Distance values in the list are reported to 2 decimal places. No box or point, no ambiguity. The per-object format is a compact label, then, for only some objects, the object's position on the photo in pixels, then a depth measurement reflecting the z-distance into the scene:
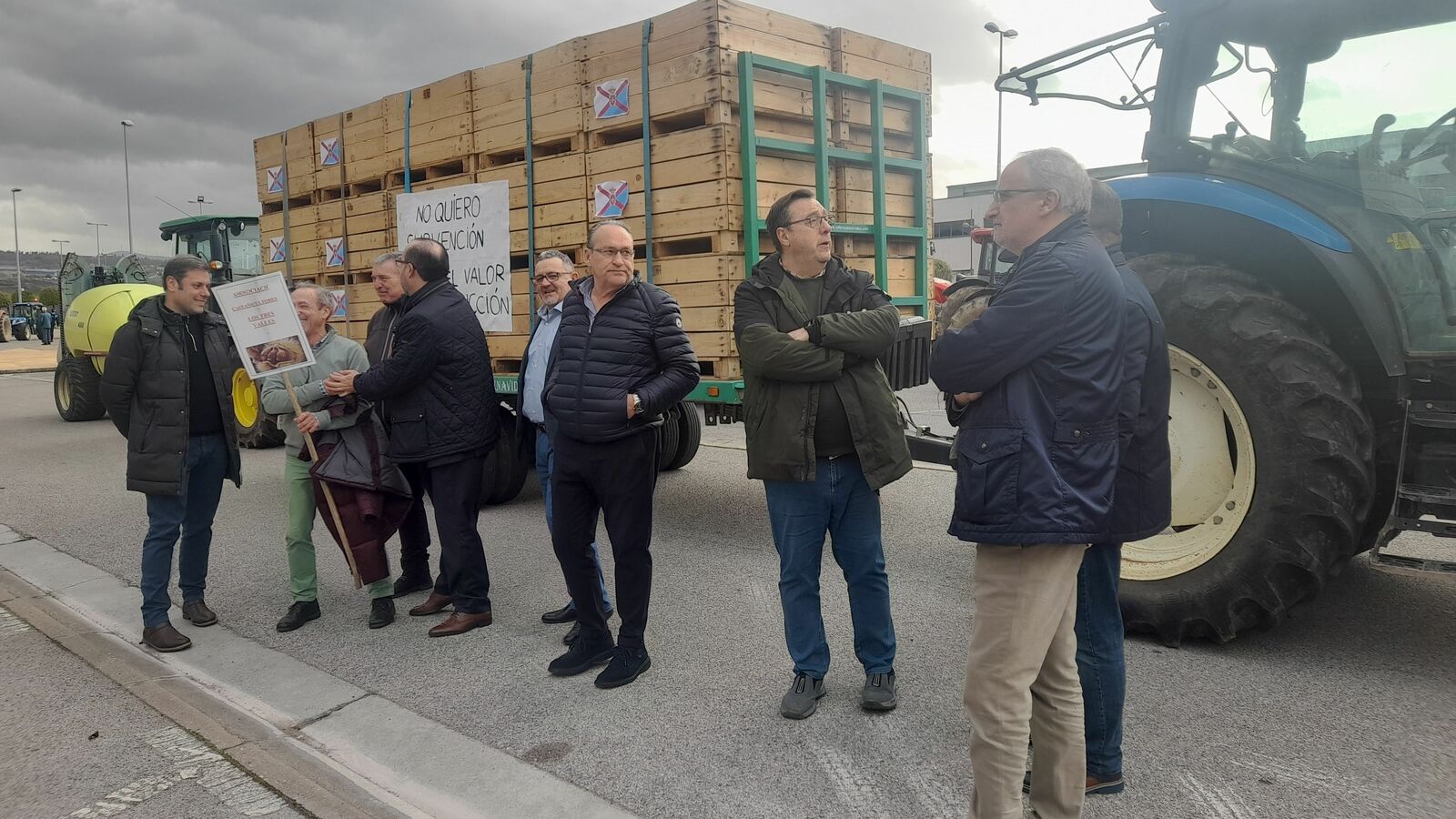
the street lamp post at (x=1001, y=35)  26.14
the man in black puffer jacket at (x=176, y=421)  4.29
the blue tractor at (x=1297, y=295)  3.45
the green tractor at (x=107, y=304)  13.39
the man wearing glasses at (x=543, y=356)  4.55
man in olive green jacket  3.27
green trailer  5.20
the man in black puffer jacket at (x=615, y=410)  3.64
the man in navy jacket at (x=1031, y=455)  2.23
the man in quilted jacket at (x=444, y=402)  4.27
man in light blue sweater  4.47
